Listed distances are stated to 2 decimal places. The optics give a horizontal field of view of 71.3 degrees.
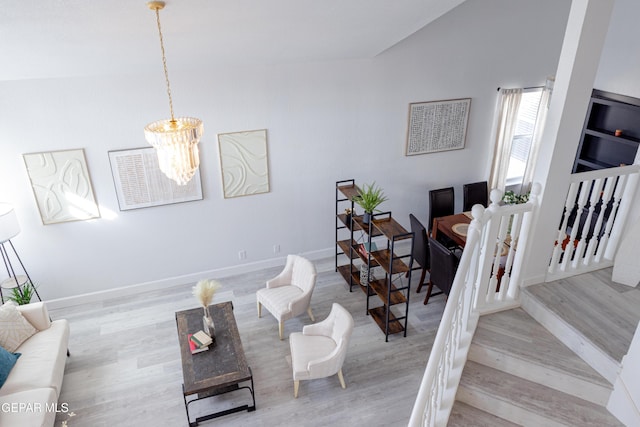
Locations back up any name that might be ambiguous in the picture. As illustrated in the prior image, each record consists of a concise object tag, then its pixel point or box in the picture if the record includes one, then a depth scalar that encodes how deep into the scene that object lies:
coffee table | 4.00
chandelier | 3.06
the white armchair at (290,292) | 4.99
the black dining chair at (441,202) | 6.41
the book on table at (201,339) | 4.32
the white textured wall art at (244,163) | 5.57
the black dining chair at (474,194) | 6.67
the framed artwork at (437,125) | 6.26
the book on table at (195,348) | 4.31
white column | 2.95
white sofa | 3.69
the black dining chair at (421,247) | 5.40
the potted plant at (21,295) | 5.01
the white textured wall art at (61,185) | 4.99
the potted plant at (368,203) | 4.99
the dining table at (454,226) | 5.47
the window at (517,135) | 6.57
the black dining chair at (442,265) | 4.84
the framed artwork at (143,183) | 5.26
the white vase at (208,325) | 4.48
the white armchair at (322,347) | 4.18
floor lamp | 4.62
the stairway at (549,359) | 2.95
